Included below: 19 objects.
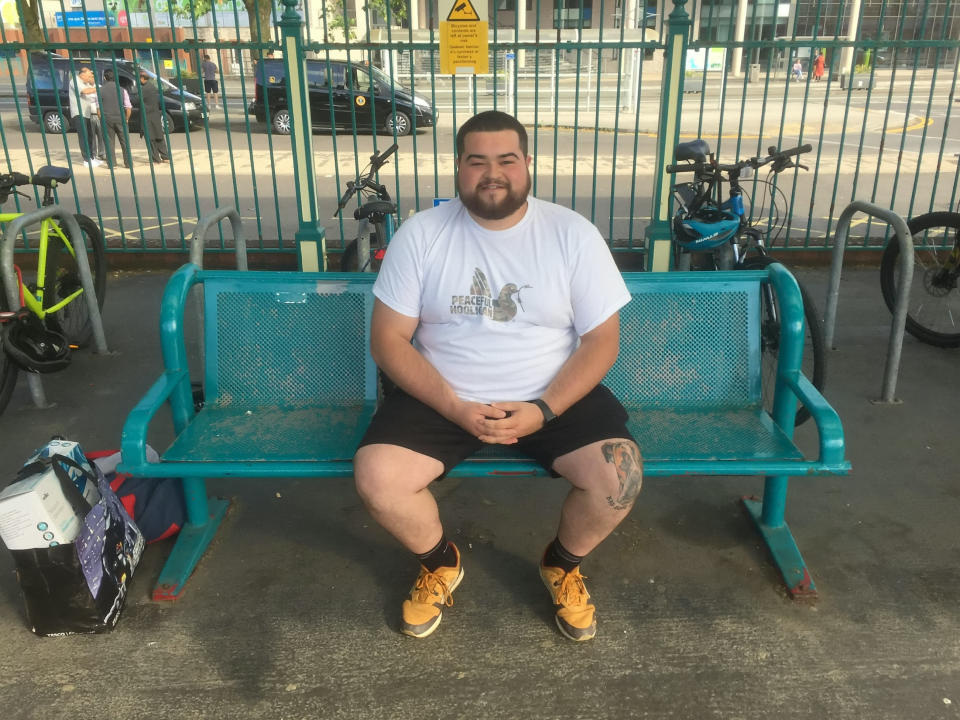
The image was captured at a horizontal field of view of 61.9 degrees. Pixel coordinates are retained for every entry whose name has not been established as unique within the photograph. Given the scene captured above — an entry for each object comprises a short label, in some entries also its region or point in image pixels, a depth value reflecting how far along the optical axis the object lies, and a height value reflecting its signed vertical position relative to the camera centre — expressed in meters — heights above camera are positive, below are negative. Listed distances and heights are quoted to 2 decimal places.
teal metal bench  2.86 -1.14
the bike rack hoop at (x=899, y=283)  3.80 -1.16
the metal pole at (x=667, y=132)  4.43 -0.51
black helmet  3.86 -1.39
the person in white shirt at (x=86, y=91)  12.88 -0.75
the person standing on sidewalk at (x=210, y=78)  20.20 -0.92
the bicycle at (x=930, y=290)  4.79 -1.49
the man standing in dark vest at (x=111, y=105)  13.26 -0.99
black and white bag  2.44 -1.52
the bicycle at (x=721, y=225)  4.35 -0.96
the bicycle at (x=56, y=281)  4.09 -1.27
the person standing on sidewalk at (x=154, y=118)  13.62 -1.27
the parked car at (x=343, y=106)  13.88 -1.19
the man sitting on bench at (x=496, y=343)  2.54 -0.93
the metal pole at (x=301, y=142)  4.41 -0.56
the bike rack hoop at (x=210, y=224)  3.39 -0.80
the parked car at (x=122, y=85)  15.96 -1.03
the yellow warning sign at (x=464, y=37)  4.59 +0.02
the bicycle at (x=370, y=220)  5.04 -1.08
